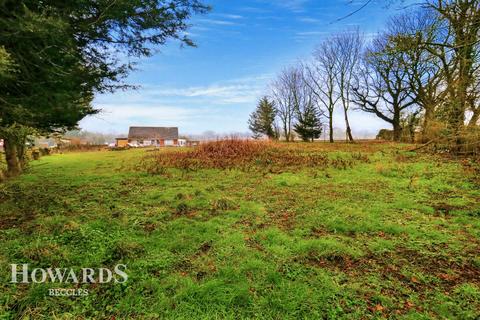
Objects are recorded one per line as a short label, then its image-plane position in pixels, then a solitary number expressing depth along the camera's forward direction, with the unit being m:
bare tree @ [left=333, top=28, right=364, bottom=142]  26.52
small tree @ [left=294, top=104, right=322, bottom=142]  32.00
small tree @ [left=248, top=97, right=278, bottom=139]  37.94
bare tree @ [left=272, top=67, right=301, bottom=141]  34.69
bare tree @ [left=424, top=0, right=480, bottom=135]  7.67
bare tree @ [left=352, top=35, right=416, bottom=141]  22.89
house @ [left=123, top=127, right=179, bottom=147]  52.84
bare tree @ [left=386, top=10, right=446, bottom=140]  12.61
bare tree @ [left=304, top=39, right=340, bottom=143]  27.75
